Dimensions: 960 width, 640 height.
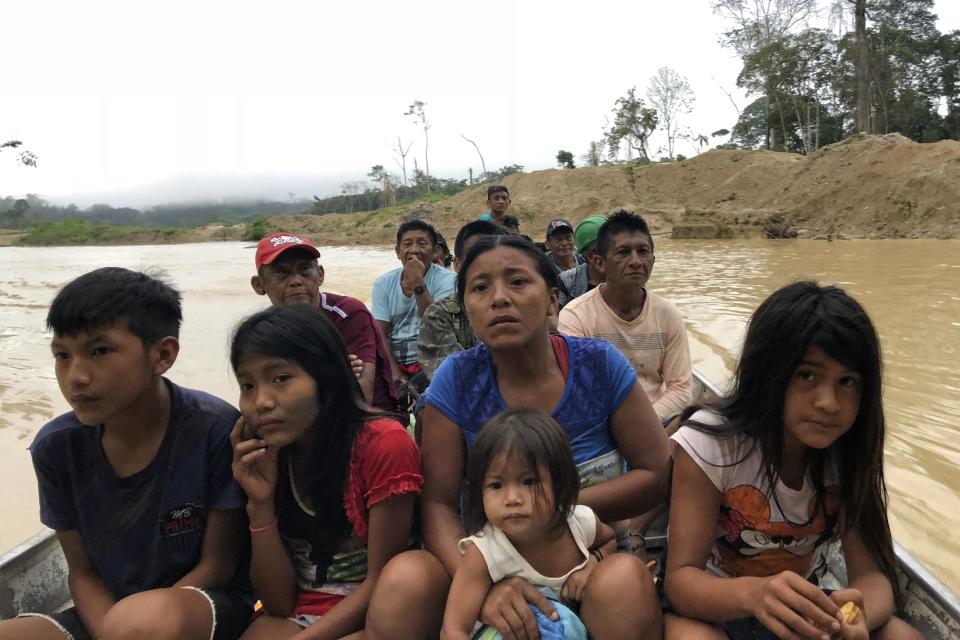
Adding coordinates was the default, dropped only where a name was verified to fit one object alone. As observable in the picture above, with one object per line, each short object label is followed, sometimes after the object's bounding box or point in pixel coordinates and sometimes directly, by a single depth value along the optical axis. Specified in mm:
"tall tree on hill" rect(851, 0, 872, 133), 22781
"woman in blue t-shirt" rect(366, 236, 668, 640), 1787
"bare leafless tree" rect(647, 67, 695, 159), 41156
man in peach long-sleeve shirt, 3047
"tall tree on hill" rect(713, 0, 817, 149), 30453
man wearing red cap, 2967
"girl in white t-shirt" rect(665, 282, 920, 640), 1466
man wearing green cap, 4258
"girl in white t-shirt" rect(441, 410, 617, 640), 1513
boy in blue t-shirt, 1640
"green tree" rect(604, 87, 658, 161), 37156
